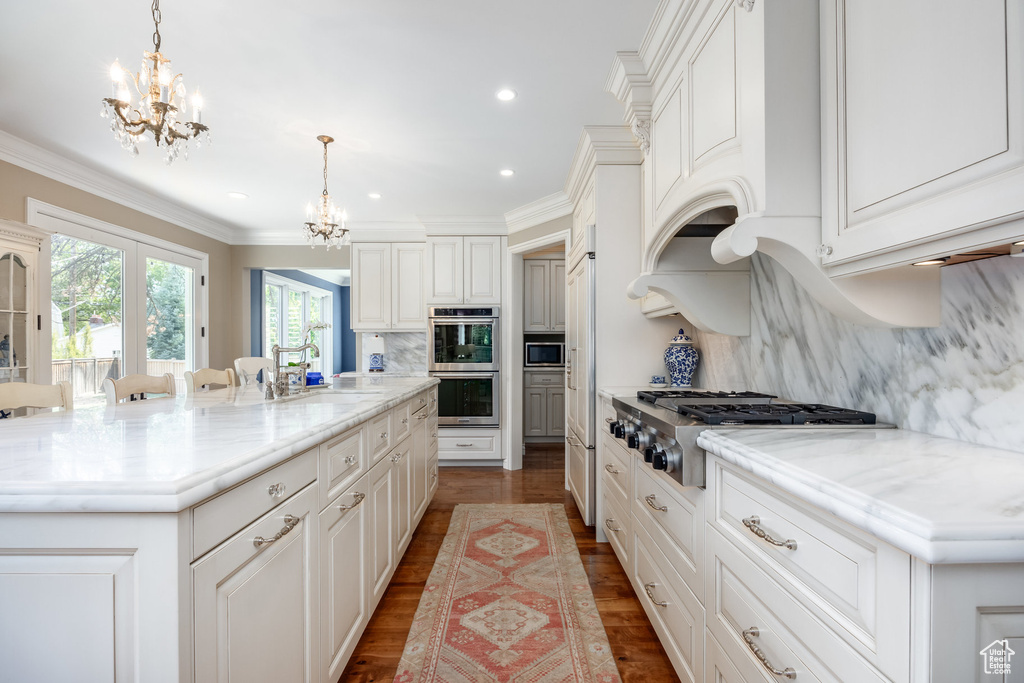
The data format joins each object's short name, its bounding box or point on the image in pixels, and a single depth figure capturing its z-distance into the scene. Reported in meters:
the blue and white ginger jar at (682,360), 2.70
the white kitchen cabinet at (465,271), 4.93
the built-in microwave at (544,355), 5.73
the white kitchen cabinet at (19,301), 2.88
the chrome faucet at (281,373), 2.19
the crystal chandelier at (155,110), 1.69
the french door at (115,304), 3.60
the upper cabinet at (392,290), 5.25
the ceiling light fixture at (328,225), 3.40
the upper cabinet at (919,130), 0.78
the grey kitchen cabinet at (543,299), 5.81
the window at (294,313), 6.49
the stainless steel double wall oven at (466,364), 4.86
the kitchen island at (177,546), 0.80
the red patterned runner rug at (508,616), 1.71
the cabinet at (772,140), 1.23
